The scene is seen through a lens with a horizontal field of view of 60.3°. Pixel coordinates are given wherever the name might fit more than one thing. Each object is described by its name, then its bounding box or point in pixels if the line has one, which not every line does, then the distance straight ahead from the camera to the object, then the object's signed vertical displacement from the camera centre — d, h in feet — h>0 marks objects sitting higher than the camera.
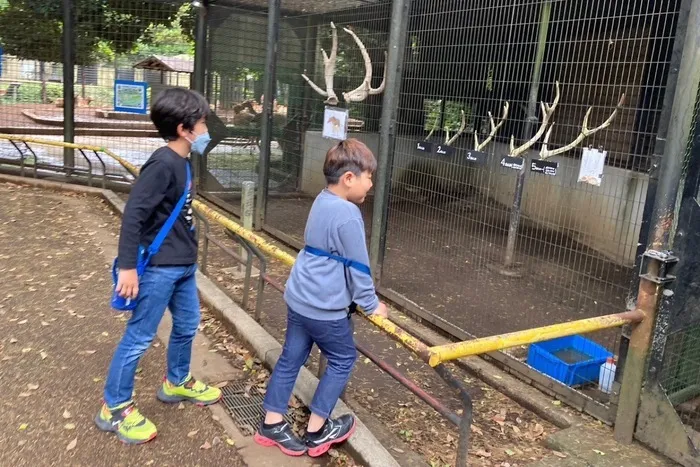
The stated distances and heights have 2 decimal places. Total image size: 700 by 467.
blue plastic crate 13.60 -5.24
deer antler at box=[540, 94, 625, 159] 16.41 -0.27
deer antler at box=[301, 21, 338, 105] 20.94 +1.31
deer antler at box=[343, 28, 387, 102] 19.85 +0.80
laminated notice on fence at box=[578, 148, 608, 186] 12.73 -0.67
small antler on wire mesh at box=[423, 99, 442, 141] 18.55 -0.12
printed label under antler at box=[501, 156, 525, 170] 14.57 -0.86
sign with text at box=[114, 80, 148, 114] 32.09 -0.25
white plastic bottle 12.91 -5.08
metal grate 10.50 -5.49
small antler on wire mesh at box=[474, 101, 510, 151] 19.17 -0.56
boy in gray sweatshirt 8.76 -2.77
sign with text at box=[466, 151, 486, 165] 15.72 -0.86
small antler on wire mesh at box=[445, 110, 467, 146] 18.51 -0.39
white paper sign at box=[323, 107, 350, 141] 20.13 -0.43
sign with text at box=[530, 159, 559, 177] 13.79 -0.84
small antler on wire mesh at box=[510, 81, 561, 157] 19.53 +0.27
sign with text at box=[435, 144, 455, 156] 16.26 -0.80
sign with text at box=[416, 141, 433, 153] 17.36 -0.80
